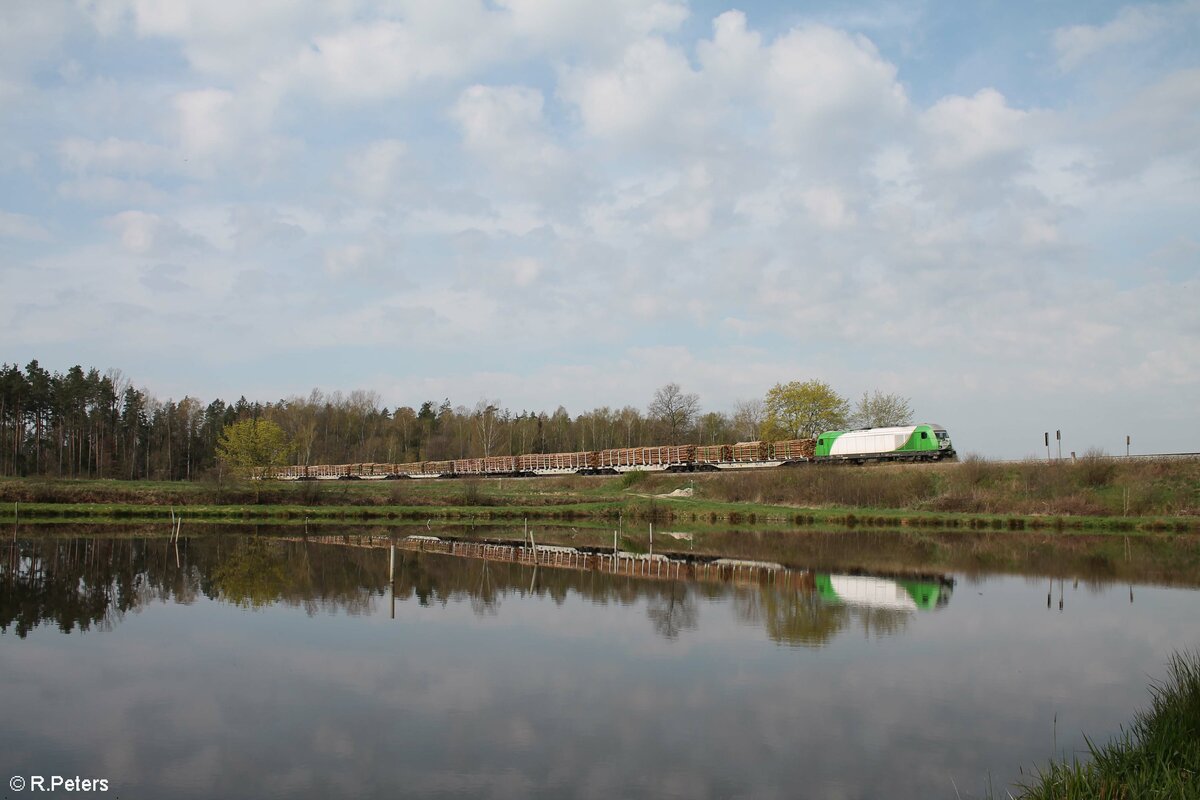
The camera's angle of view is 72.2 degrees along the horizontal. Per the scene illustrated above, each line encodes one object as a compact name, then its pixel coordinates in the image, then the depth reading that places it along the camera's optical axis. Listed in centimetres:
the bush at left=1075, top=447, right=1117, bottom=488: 4816
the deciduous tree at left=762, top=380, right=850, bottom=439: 8331
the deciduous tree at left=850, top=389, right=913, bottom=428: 8262
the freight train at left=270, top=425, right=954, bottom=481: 5938
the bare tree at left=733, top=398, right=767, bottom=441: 10931
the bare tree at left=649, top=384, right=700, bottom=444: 9469
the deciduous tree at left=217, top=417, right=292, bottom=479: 5662
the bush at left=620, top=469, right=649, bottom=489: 6814
